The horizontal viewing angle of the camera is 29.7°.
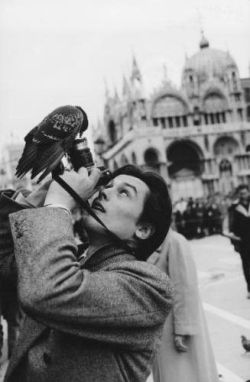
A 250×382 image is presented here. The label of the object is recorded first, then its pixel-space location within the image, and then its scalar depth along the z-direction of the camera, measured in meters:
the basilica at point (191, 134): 45.96
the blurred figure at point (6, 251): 1.54
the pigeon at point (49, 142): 1.37
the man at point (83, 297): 1.21
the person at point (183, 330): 3.06
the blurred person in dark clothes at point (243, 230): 7.64
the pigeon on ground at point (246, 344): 4.68
